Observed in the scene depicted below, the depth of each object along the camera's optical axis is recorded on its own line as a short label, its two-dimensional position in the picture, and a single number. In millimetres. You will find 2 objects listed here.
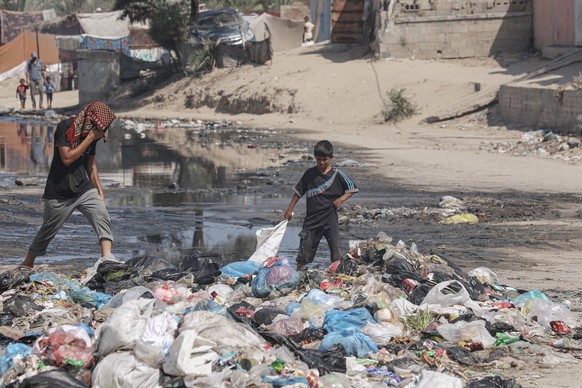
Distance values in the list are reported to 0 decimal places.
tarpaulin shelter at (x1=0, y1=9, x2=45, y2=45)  90411
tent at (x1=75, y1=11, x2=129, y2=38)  83593
